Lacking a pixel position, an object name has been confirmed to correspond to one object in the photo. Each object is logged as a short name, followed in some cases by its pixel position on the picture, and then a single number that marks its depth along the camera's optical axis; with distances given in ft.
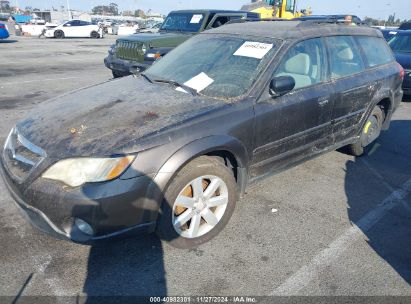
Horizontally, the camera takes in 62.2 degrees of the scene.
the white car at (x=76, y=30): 88.33
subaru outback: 7.70
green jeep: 26.58
